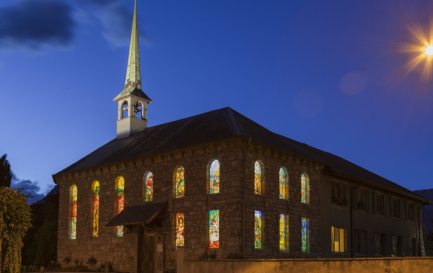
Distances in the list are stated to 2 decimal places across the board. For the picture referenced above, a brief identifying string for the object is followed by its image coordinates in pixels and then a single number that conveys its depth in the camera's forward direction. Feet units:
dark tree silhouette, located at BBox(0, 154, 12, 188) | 156.04
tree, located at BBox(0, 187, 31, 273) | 76.28
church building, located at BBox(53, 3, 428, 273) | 99.76
